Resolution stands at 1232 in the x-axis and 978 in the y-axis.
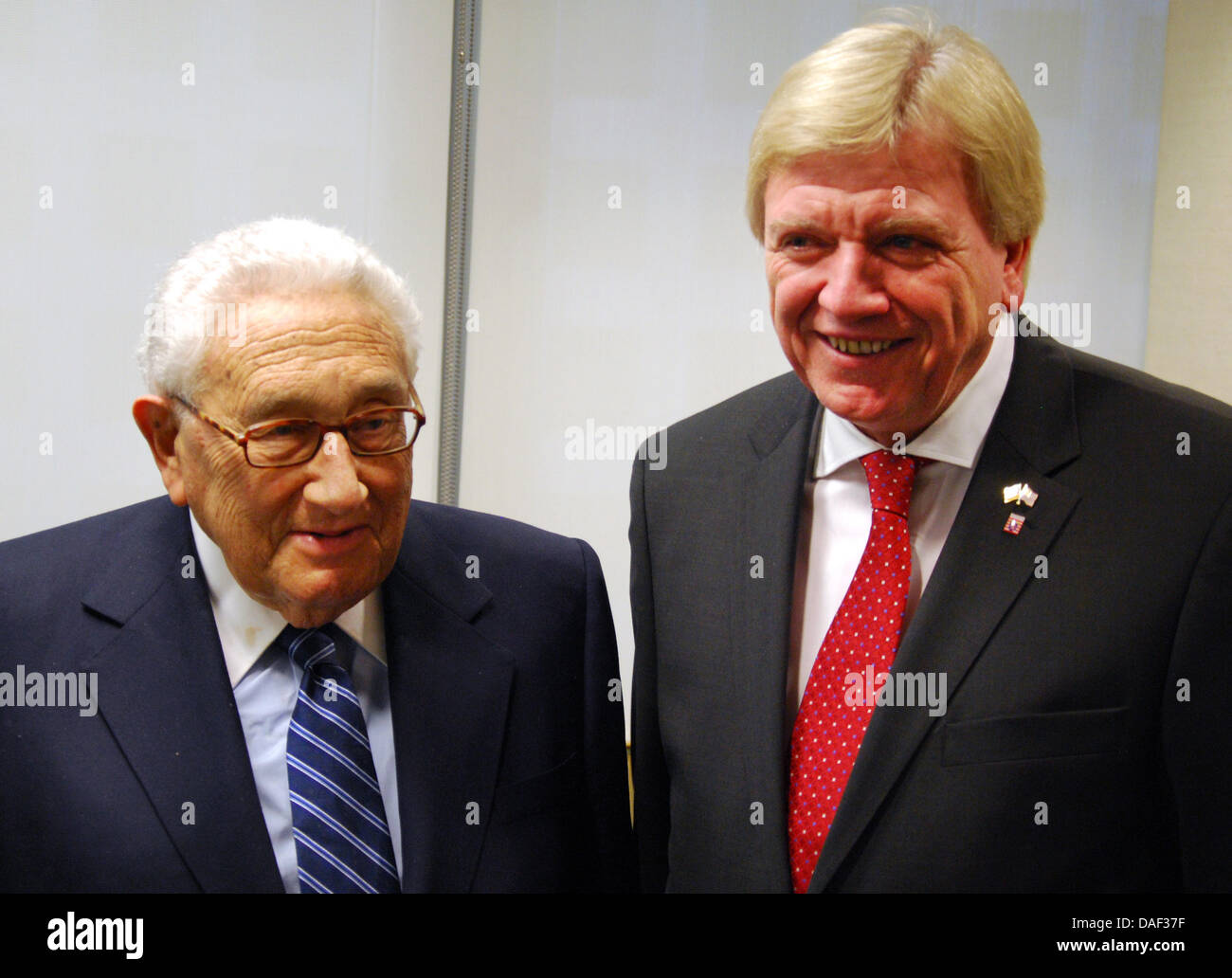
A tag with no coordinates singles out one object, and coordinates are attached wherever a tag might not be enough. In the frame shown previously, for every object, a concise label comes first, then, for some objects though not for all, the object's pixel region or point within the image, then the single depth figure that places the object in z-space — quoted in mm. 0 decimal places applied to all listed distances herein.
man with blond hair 1458
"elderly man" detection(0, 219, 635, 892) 1354
